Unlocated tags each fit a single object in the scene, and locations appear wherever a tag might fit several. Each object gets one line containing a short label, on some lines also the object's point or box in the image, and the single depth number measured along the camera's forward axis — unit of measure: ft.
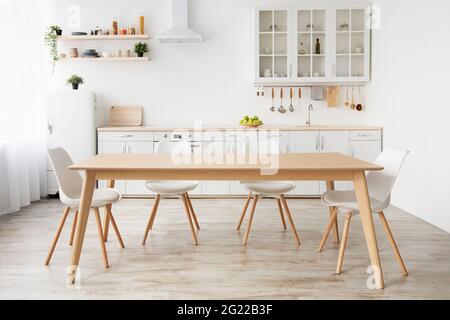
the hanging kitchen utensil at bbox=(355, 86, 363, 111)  20.63
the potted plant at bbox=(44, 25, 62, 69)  19.93
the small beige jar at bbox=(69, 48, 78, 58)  20.23
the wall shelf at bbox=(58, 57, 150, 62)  20.11
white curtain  16.75
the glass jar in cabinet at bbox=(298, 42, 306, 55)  19.77
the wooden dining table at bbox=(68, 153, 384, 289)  9.73
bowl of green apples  19.02
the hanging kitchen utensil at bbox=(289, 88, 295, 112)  20.86
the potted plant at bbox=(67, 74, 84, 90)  19.61
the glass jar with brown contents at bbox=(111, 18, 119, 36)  20.25
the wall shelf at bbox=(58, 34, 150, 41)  20.01
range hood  19.77
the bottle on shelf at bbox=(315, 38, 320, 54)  19.74
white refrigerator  18.90
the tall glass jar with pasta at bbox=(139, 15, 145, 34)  20.25
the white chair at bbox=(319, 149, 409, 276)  10.19
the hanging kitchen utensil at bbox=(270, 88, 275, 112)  20.85
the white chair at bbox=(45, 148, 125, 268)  10.87
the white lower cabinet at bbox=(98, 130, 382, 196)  18.94
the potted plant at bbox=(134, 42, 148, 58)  20.22
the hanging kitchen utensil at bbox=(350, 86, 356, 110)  20.74
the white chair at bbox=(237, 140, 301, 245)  12.58
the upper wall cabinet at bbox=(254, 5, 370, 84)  19.60
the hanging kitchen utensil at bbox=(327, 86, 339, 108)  20.80
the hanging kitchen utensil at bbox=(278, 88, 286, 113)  20.92
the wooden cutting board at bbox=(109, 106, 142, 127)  20.84
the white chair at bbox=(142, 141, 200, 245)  12.62
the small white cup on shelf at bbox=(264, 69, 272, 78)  19.90
